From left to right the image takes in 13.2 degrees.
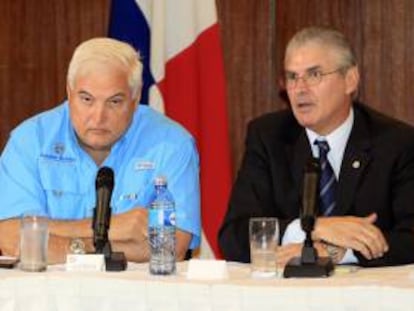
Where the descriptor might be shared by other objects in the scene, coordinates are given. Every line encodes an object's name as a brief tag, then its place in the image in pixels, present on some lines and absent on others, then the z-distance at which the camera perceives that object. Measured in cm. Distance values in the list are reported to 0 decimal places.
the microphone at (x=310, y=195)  503
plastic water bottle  503
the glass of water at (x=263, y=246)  499
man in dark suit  639
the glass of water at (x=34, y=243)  518
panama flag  858
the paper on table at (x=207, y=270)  477
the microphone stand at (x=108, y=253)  516
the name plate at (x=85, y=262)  506
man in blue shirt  632
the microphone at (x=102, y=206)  526
